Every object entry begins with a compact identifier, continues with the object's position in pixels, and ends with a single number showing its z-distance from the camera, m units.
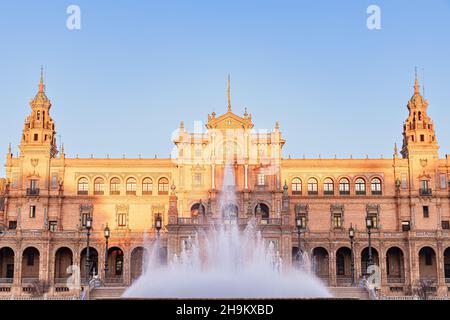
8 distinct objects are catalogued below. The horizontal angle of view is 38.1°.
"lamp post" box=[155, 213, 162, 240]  60.91
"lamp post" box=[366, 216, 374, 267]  55.89
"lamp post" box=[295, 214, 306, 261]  83.05
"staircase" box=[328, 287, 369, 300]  52.34
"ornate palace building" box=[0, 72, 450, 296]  80.25
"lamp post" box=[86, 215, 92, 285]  56.20
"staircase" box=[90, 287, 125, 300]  52.50
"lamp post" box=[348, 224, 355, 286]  55.77
